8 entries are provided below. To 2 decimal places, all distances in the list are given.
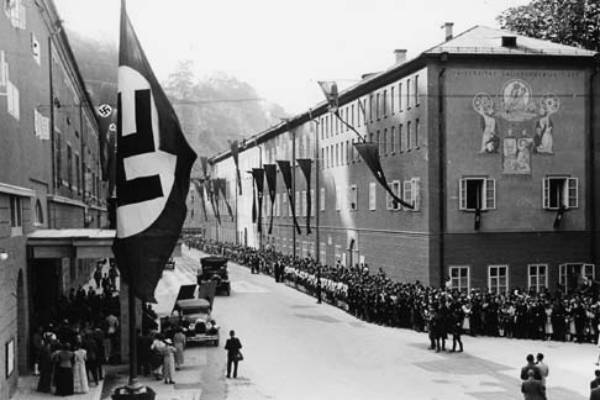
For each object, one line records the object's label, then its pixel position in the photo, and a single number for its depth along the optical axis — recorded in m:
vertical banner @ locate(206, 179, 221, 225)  74.09
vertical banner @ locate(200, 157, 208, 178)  72.18
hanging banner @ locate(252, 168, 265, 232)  55.09
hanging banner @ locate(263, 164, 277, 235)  51.00
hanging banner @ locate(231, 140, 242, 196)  64.96
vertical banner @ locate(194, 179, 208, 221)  81.97
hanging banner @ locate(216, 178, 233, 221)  72.98
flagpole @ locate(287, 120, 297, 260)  67.38
